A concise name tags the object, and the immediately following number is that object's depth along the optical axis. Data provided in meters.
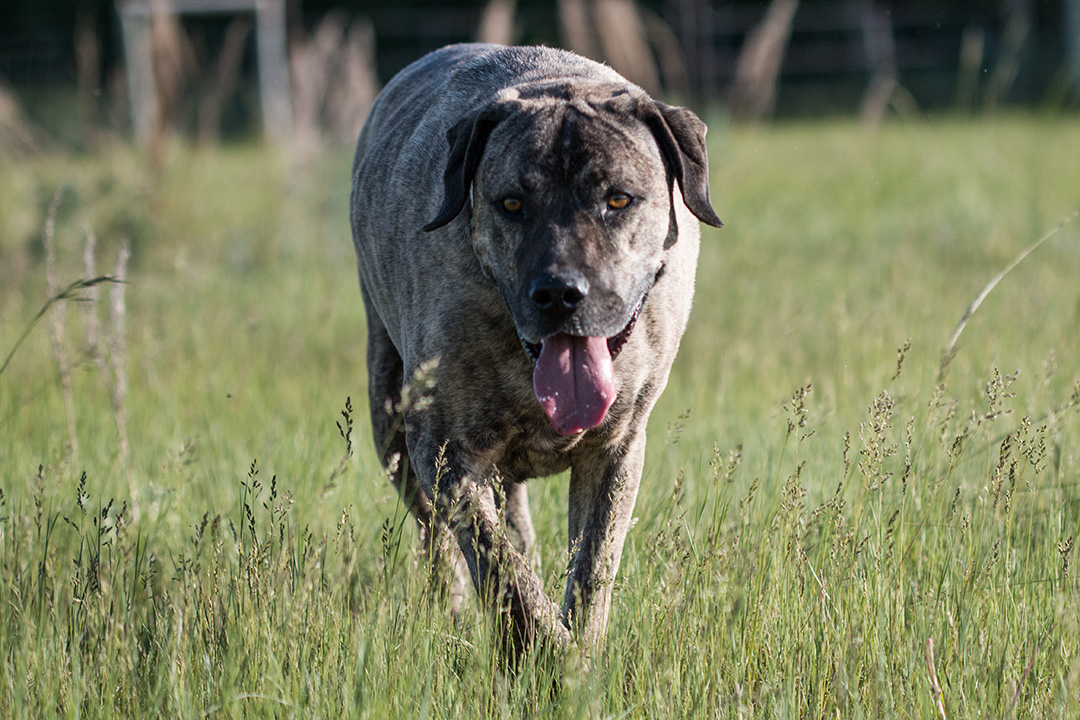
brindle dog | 5.96
